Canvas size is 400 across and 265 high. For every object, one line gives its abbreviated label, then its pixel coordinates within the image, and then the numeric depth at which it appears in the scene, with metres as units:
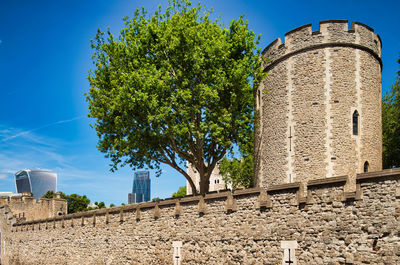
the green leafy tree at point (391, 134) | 31.03
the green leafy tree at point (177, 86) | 20.98
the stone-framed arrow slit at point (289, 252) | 12.22
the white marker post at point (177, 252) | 16.88
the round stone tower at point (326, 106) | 17.80
